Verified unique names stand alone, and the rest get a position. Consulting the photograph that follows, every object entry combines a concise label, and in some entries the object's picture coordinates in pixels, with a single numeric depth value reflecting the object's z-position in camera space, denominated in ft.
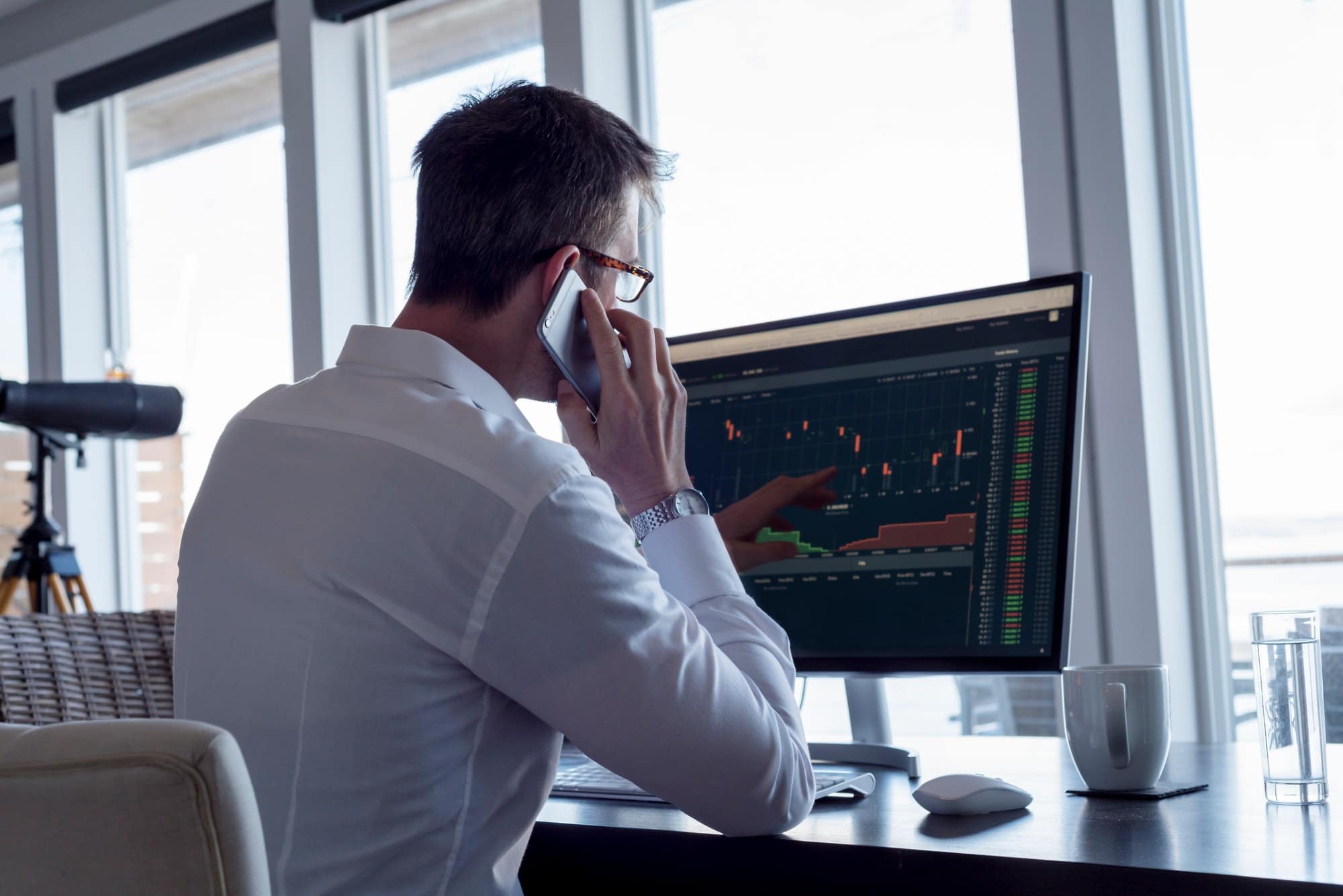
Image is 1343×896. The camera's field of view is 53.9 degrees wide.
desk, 2.96
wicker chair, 5.89
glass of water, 3.63
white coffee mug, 3.93
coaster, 3.86
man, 3.03
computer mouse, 3.70
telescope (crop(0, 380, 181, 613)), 8.93
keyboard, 4.09
